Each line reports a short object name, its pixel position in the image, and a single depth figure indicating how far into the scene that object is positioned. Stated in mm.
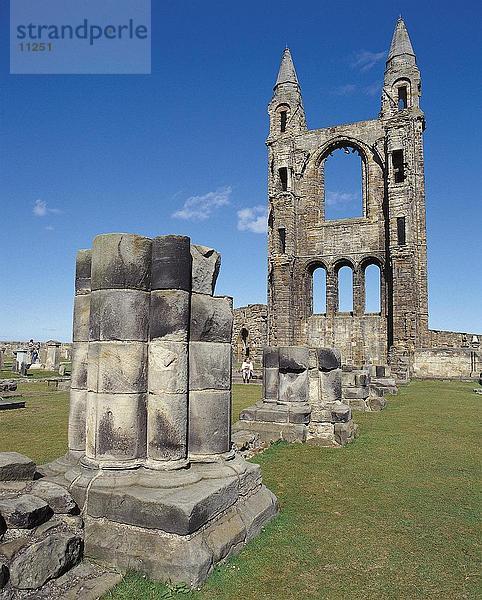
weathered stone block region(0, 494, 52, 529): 3338
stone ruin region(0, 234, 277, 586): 3623
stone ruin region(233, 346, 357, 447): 8648
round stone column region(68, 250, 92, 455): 4875
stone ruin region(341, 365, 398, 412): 12875
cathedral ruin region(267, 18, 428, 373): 27484
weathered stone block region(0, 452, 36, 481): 4000
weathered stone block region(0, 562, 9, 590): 3008
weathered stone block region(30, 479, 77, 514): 3696
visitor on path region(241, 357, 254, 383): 22016
